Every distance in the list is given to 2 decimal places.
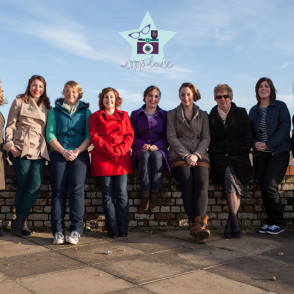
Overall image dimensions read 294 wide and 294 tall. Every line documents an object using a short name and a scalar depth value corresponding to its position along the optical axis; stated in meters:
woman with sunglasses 5.25
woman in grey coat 4.92
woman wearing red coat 5.02
